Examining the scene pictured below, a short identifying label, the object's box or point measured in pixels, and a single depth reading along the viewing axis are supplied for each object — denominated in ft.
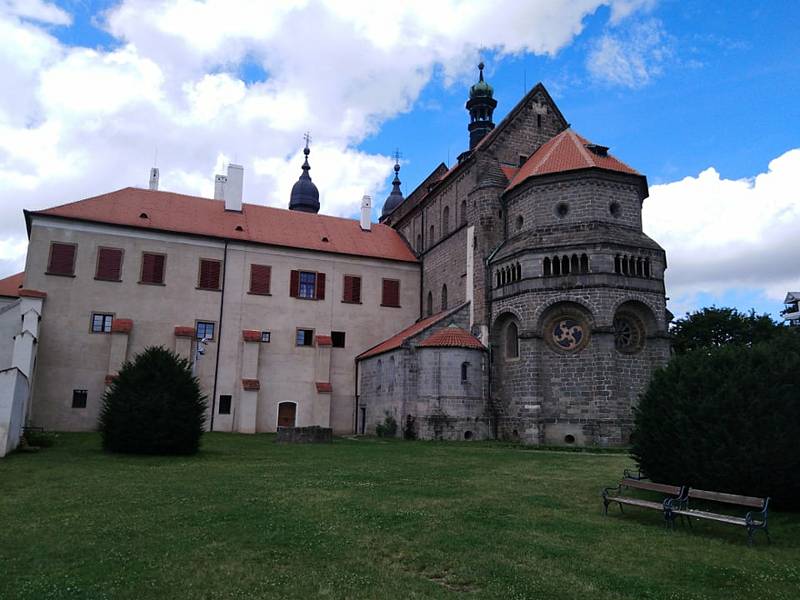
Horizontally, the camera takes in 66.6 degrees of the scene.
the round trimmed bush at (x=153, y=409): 64.54
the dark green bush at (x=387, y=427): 107.34
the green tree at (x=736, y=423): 38.09
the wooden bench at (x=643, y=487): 34.81
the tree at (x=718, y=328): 159.63
